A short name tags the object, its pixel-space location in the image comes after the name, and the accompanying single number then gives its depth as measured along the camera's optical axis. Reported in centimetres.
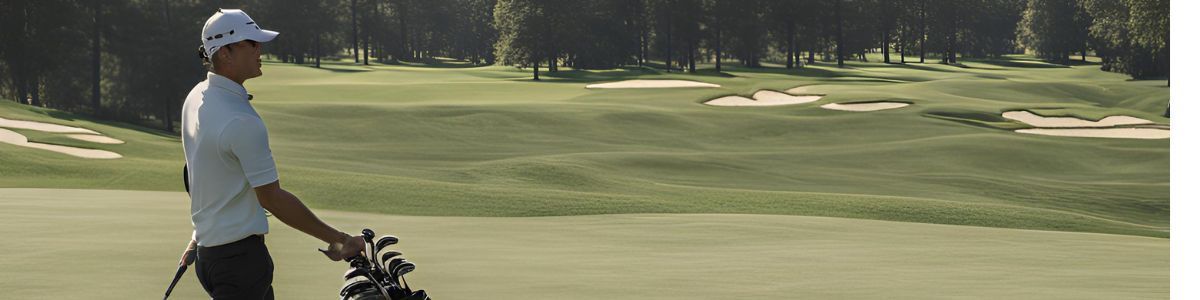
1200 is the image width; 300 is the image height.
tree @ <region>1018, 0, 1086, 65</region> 14100
